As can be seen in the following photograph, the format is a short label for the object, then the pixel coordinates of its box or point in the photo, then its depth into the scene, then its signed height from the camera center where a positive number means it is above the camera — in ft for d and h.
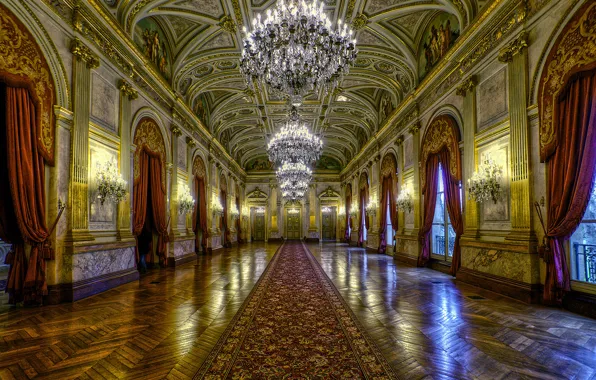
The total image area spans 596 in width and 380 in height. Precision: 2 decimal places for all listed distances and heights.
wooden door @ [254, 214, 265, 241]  75.20 -4.10
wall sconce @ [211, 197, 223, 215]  44.75 +0.48
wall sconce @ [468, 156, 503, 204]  18.47 +1.42
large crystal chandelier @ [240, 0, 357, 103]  16.34 +8.23
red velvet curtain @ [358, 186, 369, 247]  53.16 -1.00
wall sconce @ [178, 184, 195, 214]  31.81 +0.88
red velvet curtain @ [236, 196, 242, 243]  66.16 -3.20
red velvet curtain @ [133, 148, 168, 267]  24.00 +0.76
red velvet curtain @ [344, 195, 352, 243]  65.91 -2.03
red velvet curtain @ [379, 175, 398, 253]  35.96 +0.09
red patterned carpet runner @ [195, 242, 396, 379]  8.38 -4.18
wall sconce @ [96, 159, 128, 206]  19.03 +1.63
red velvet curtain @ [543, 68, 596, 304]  12.89 +1.43
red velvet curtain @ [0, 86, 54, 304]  14.10 +0.55
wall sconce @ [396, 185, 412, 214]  31.32 +0.75
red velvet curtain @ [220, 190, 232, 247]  52.29 -2.01
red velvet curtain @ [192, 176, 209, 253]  38.27 -0.65
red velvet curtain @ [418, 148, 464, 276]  22.85 +0.28
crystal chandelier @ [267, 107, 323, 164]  34.30 +6.89
